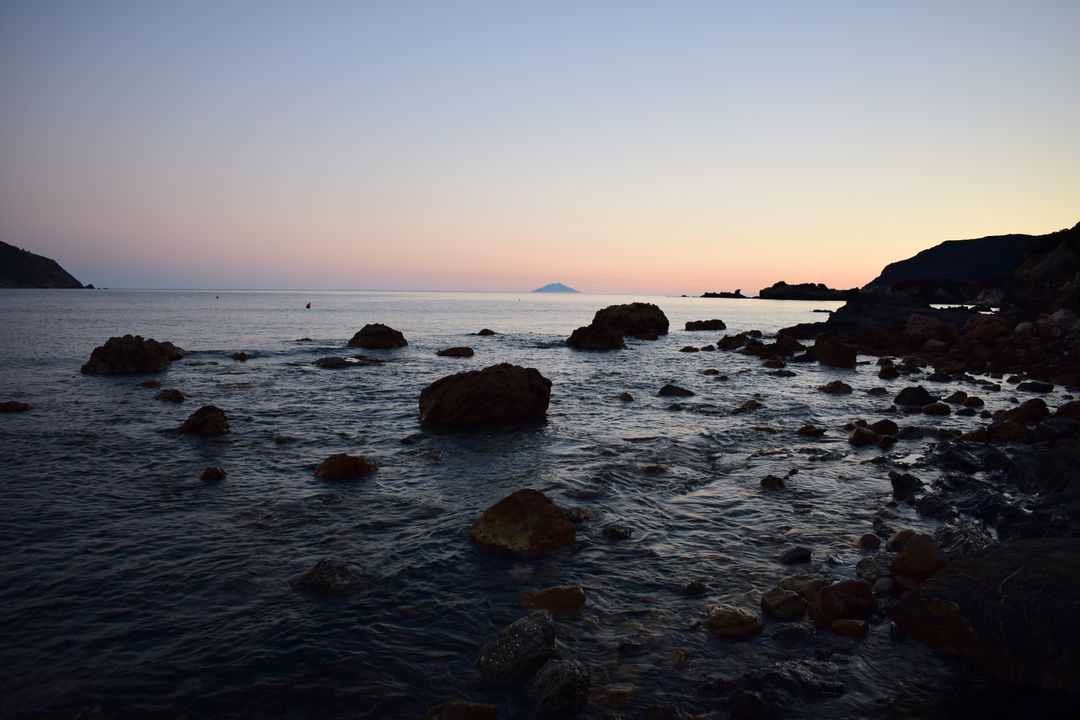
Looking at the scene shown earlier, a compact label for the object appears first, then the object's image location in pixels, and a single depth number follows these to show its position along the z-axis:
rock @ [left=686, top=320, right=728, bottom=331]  87.94
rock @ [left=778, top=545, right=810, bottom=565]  10.74
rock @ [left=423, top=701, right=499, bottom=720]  6.54
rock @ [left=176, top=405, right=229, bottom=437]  20.08
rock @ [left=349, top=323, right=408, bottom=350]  53.94
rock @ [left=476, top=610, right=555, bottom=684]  7.46
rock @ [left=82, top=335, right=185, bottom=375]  34.03
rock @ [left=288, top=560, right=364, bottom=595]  9.71
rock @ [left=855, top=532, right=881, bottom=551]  11.23
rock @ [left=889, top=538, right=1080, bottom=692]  6.99
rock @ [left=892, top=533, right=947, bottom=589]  9.30
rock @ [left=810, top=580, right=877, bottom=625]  8.66
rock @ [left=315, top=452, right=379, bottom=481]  15.75
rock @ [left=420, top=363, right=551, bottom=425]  23.03
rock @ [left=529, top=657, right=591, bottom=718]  6.81
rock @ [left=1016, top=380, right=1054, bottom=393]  28.84
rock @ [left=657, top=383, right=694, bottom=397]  30.14
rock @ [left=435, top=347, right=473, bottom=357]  50.22
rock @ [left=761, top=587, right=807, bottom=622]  8.82
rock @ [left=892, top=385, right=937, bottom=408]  26.66
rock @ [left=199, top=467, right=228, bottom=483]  15.34
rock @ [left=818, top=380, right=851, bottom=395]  30.81
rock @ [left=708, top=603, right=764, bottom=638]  8.38
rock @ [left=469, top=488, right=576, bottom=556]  11.38
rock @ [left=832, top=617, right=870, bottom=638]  8.30
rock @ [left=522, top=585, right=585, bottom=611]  9.22
